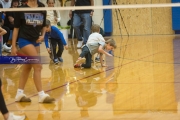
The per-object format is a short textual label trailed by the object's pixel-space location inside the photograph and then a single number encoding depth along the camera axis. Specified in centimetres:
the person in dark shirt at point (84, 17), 1478
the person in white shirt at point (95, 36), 1151
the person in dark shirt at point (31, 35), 759
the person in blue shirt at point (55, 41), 1220
